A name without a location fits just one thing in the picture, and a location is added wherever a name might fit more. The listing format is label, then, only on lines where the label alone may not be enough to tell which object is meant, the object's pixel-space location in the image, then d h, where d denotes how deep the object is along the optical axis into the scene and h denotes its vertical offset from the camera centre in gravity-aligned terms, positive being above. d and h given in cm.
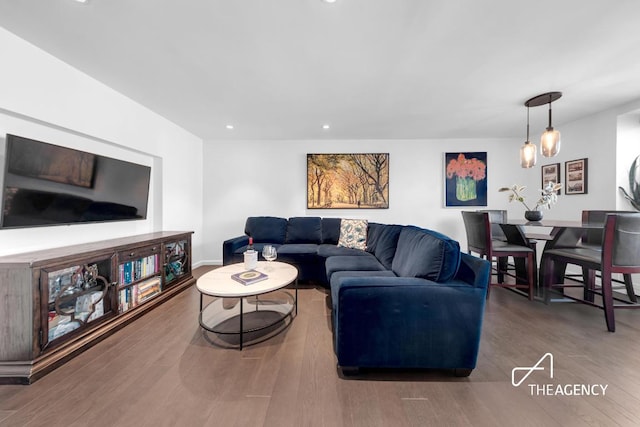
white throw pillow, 350 -32
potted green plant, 283 +41
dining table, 243 -24
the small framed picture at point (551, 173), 365 +68
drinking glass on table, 234 -41
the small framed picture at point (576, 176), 325 +57
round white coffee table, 176 -103
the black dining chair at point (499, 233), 311 -28
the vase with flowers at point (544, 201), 264 +16
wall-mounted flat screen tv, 166 +22
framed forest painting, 417 +62
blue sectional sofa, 144 -66
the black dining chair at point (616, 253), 194 -33
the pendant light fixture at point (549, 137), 247 +84
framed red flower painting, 414 +67
